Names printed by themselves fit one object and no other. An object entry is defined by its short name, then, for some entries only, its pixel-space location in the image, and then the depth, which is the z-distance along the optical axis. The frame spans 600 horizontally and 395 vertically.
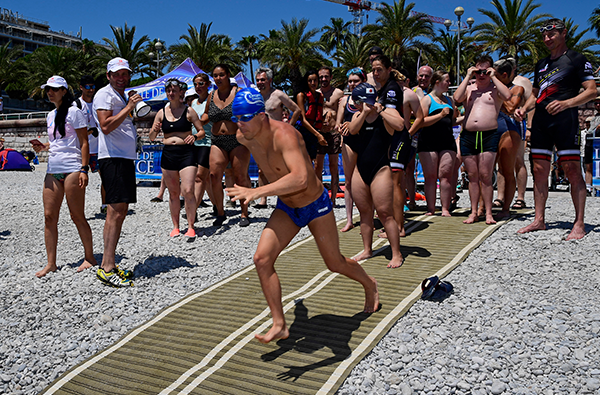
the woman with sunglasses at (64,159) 5.23
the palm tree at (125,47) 45.84
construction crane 110.06
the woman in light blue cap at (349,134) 5.44
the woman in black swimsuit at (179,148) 6.85
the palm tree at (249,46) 62.72
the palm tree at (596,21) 41.28
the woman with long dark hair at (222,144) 6.88
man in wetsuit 5.63
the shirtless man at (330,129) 7.99
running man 3.32
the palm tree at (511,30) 32.12
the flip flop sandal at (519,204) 7.96
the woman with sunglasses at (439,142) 6.98
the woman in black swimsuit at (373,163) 4.91
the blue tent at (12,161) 20.66
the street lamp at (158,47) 32.54
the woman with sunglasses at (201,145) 7.35
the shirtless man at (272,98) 6.99
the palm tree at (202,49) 43.47
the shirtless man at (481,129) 6.52
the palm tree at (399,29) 37.44
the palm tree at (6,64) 59.78
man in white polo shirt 4.98
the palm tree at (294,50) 44.38
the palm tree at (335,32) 61.16
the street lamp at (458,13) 27.40
